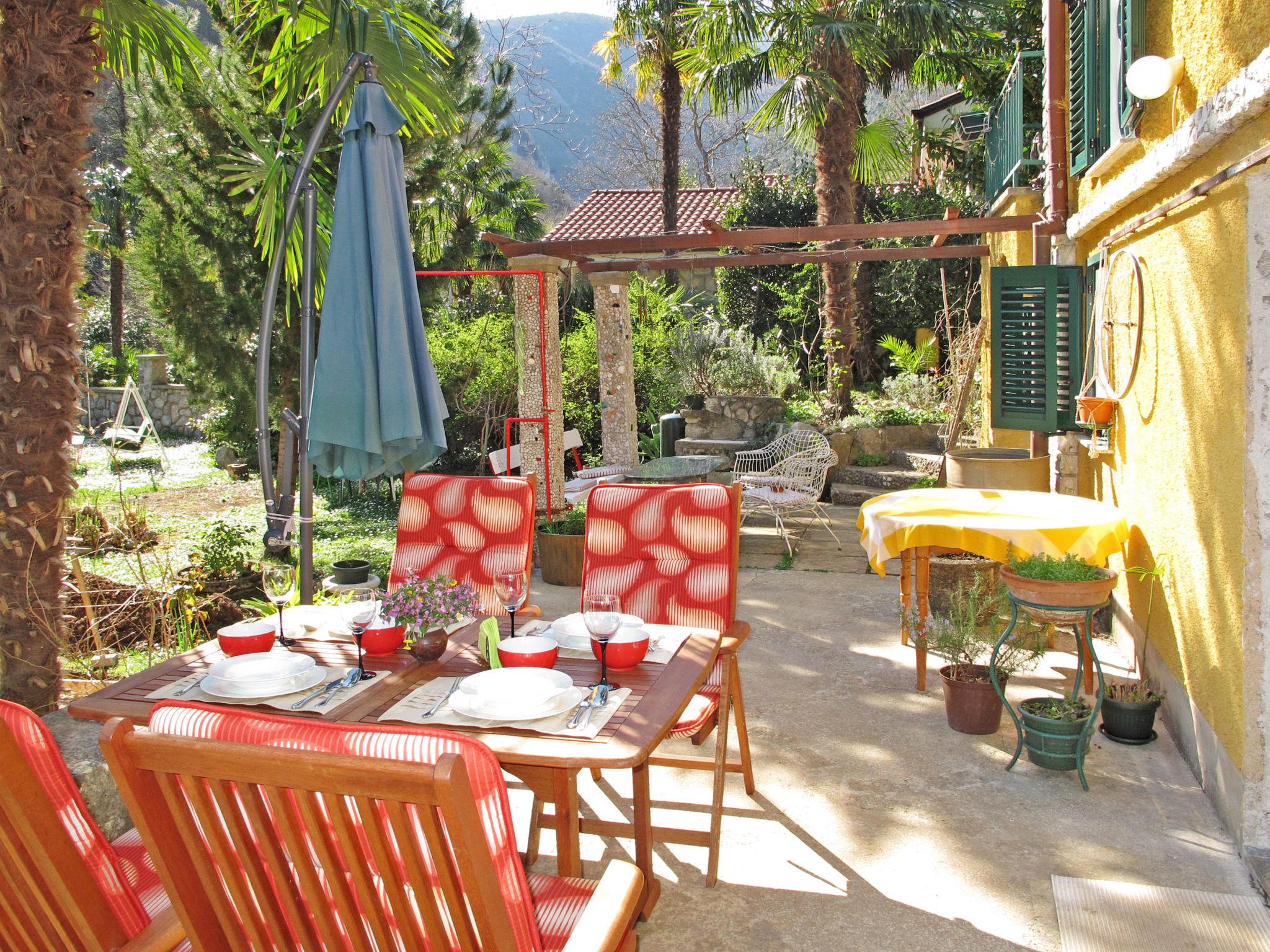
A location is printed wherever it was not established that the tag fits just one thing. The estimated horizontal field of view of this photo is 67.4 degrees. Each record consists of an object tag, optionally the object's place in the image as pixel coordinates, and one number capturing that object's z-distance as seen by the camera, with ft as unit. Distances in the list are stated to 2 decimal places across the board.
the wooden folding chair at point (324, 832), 3.94
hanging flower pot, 15.06
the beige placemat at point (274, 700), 6.94
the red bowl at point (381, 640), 8.05
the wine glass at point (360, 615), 7.76
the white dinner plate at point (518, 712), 6.45
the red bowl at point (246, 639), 8.07
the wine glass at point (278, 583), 8.43
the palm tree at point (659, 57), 39.91
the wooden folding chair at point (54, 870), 4.66
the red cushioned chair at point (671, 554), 10.64
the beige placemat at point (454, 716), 6.35
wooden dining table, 6.05
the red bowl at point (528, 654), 7.48
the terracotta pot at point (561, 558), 20.59
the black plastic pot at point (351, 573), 16.25
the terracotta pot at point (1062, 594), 10.69
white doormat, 7.77
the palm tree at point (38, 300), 9.68
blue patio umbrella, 12.16
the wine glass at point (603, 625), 7.42
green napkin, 7.58
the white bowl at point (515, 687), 6.59
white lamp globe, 11.33
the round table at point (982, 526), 11.85
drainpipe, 17.92
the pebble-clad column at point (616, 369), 26.91
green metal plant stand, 10.71
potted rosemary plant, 12.08
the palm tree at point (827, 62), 31.83
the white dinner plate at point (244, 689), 7.01
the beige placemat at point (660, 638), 7.95
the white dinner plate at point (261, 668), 7.29
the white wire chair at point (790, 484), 23.41
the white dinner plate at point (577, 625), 8.40
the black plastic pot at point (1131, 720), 11.52
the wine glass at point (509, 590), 8.21
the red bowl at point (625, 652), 7.52
